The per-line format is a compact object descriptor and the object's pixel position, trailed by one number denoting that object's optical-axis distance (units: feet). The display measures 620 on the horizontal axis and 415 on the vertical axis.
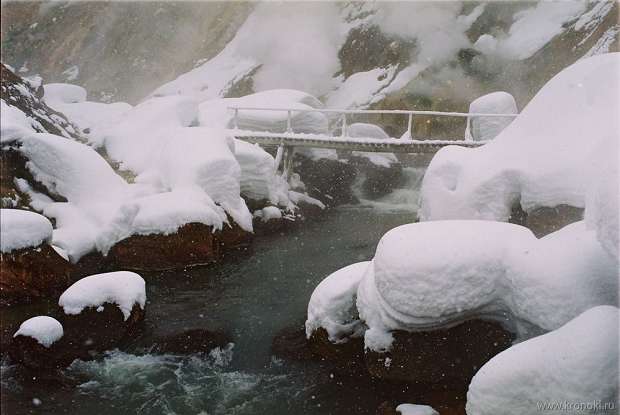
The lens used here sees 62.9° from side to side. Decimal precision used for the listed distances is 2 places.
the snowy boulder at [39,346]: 20.53
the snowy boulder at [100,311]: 21.71
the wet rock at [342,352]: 20.48
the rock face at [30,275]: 23.91
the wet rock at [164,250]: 31.12
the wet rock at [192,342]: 22.63
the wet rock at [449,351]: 17.99
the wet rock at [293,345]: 21.94
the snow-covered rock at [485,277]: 15.43
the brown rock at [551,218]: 22.56
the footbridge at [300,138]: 43.42
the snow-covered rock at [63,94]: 65.92
